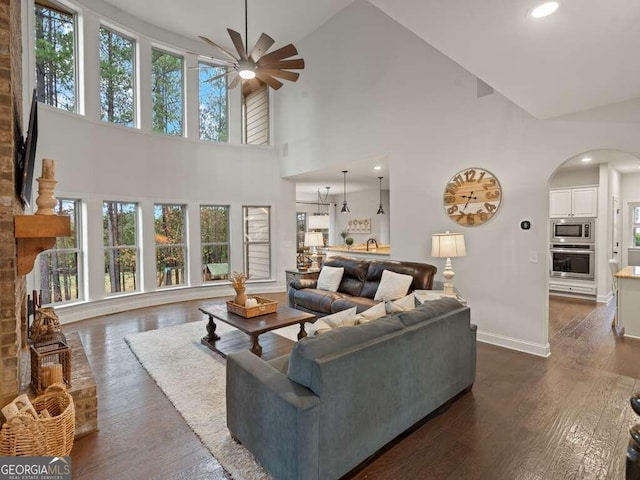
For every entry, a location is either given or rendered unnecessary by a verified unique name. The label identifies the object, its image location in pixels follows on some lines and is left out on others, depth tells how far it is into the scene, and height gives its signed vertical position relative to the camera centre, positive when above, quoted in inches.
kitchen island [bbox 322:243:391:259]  270.7 -17.5
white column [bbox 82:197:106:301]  225.1 -10.1
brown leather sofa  184.6 -34.3
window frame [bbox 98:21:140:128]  252.4 +118.8
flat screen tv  93.6 +23.1
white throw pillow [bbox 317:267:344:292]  216.0 -30.7
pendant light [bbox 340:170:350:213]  287.9 +51.8
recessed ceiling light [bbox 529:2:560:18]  75.3 +50.9
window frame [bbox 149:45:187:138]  279.3 +118.2
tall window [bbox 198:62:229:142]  290.8 +112.3
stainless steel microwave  265.4 -1.0
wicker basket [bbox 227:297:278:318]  159.2 -37.2
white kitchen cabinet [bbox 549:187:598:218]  263.3 +21.8
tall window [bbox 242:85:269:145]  321.4 +111.5
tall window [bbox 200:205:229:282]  293.1 -6.8
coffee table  146.4 -47.1
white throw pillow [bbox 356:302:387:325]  102.3 -26.5
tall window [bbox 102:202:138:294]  241.9 -8.6
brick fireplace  79.2 +2.7
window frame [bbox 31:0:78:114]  216.2 +116.0
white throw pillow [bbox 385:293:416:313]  109.6 -25.4
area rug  87.8 -57.6
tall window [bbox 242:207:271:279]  316.2 -8.7
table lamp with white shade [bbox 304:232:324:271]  267.9 -5.6
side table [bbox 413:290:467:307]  155.3 -31.4
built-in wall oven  267.6 -26.2
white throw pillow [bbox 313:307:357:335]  95.3 -26.7
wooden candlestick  88.9 +10.1
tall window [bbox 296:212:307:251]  471.5 +9.0
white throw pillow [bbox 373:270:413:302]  182.5 -30.6
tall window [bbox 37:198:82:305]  207.3 -20.1
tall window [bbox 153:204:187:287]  271.0 -8.2
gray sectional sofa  71.1 -39.0
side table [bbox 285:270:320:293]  247.8 -31.9
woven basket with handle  73.1 -45.1
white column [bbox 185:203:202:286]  281.9 -8.6
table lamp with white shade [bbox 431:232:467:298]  167.5 -9.4
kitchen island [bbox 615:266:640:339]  178.4 -40.6
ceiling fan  148.1 +79.5
